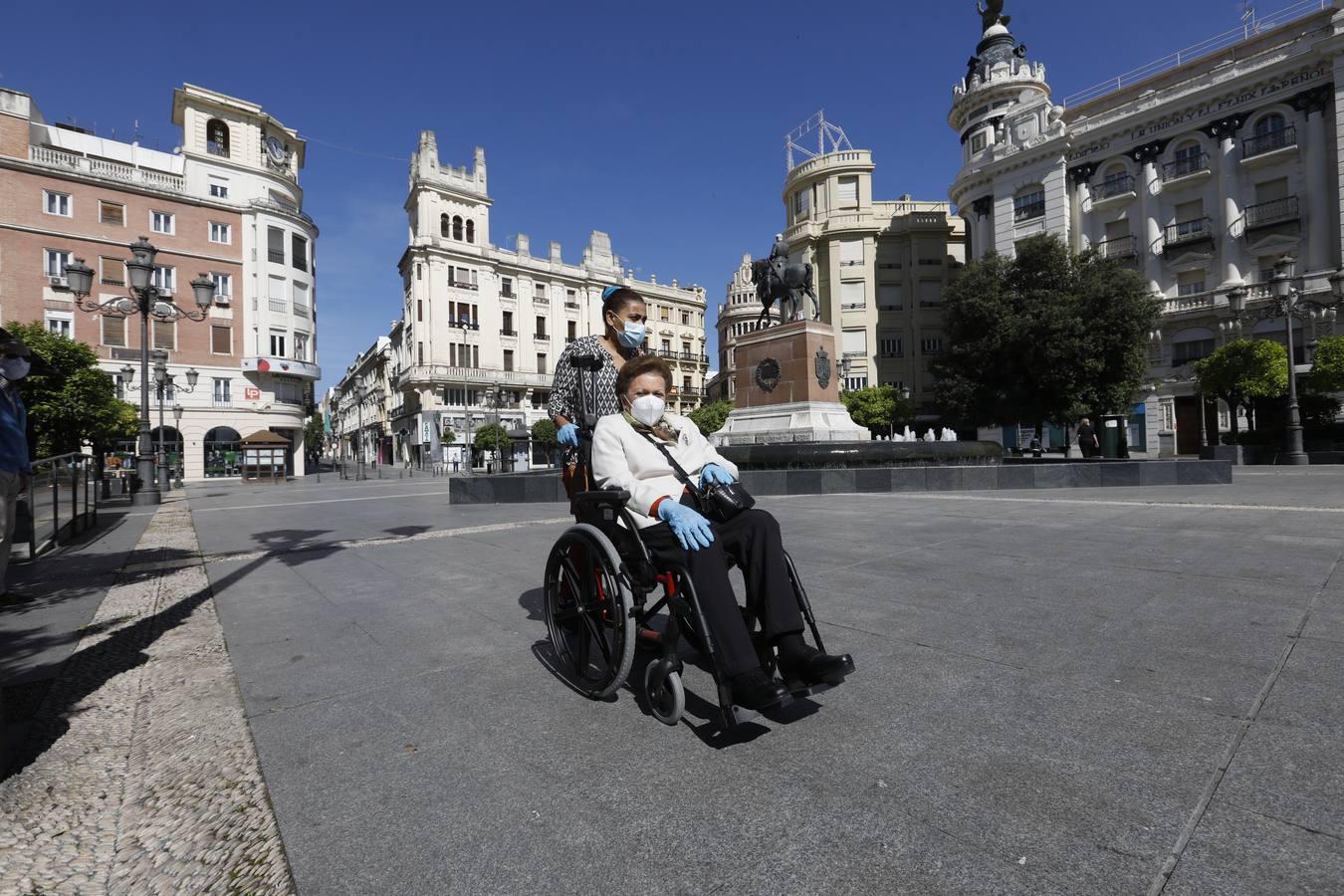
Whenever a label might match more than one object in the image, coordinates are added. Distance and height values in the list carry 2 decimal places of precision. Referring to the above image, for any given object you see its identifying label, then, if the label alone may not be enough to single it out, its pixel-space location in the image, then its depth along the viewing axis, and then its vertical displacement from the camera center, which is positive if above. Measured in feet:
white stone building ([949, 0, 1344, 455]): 92.63 +43.08
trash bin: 85.66 +0.38
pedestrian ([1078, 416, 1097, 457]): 69.92 -0.05
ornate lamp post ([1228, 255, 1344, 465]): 60.54 +12.55
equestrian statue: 53.28 +14.57
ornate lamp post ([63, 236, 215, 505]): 36.17 +11.39
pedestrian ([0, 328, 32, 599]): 13.88 +0.93
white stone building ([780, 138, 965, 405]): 156.97 +44.33
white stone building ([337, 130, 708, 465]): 158.61 +38.77
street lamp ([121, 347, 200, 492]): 77.70 +12.36
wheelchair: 7.80 -2.18
